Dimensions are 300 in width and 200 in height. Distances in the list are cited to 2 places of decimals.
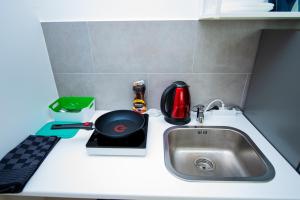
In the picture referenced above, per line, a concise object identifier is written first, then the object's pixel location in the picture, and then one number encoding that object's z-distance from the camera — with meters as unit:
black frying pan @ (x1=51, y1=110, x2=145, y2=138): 0.77
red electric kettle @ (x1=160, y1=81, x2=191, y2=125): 0.88
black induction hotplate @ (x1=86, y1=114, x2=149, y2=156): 0.72
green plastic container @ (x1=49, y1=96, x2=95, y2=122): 0.96
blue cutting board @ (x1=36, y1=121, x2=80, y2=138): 0.87
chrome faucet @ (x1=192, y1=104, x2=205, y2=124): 0.95
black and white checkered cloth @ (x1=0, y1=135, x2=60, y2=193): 0.57
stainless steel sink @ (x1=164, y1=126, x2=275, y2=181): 0.82
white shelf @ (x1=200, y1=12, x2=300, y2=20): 0.63
